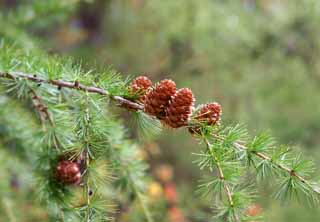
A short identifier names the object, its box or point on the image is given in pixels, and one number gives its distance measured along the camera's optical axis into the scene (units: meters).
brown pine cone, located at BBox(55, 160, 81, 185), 0.66
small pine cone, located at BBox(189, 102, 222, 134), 0.58
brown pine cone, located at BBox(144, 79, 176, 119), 0.57
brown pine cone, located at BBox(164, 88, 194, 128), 0.57
